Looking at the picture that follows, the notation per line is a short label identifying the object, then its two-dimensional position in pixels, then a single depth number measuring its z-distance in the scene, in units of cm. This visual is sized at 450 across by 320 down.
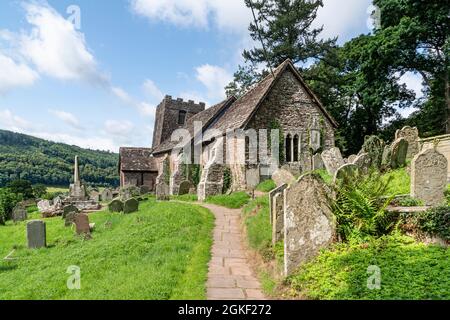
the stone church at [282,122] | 2009
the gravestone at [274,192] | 912
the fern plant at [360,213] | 673
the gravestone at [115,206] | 1847
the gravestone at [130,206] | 1673
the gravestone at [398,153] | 1300
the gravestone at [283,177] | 1157
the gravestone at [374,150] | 1284
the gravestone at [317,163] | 1844
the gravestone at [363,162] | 1111
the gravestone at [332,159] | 1344
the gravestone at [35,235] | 1232
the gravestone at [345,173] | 782
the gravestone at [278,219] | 779
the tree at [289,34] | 3203
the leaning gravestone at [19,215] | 2161
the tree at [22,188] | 3344
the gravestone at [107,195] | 2972
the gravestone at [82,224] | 1328
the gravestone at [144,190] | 3028
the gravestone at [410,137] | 1523
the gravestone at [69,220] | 1588
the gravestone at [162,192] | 2125
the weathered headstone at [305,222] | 639
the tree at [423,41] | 2297
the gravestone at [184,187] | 2373
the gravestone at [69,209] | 1853
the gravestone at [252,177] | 1922
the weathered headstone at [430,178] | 771
